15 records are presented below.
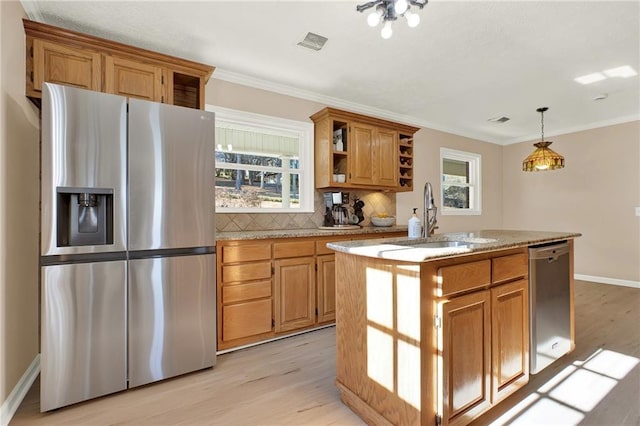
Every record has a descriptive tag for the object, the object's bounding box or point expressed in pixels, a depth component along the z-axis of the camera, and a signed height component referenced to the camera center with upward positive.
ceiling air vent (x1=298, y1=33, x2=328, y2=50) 2.56 +1.45
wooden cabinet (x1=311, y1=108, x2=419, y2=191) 3.63 +0.77
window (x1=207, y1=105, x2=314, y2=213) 3.30 +0.58
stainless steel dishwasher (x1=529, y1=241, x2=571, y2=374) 2.07 -0.64
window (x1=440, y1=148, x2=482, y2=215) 5.45 +0.57
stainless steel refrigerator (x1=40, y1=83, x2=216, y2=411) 1.87 -0.18
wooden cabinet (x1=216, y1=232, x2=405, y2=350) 2.64 -0.66
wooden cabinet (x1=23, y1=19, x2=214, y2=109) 2.16 +1.13
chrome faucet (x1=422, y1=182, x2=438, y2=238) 2.30 -0.01
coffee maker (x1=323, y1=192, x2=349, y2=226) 3.80 +0.04
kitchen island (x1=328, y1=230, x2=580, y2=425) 1.49 -0.61
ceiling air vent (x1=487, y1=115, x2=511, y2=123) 4.82 +1.46
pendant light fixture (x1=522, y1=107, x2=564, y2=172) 3.74 +0.64
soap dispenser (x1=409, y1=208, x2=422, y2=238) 2.36 -0.11
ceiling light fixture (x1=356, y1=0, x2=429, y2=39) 1.81 +1.19
